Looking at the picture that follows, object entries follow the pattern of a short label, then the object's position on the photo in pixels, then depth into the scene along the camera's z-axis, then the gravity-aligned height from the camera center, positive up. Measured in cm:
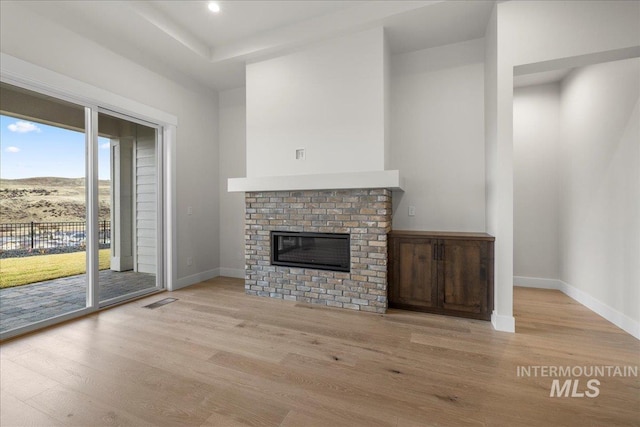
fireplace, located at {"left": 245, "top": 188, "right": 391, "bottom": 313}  325 -42
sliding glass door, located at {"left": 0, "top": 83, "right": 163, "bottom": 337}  266 +4
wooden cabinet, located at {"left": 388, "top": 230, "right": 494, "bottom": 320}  296 -68
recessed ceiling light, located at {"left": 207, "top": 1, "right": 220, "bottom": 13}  299 +220
